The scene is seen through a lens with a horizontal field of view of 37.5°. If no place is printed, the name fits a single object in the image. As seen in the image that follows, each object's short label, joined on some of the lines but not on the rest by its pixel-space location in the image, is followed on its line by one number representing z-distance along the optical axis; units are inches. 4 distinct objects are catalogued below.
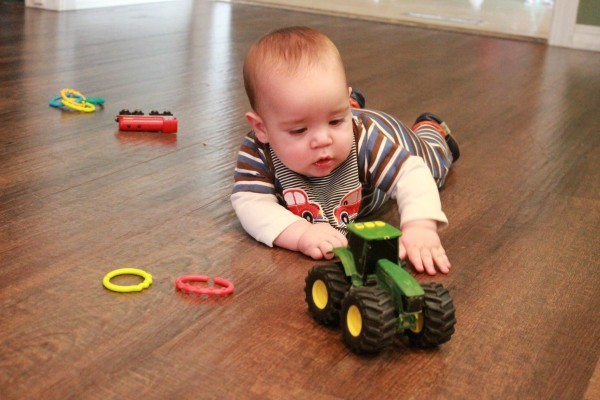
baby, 50.4
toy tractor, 38.5
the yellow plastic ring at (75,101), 82.9
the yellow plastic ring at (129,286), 45.0
